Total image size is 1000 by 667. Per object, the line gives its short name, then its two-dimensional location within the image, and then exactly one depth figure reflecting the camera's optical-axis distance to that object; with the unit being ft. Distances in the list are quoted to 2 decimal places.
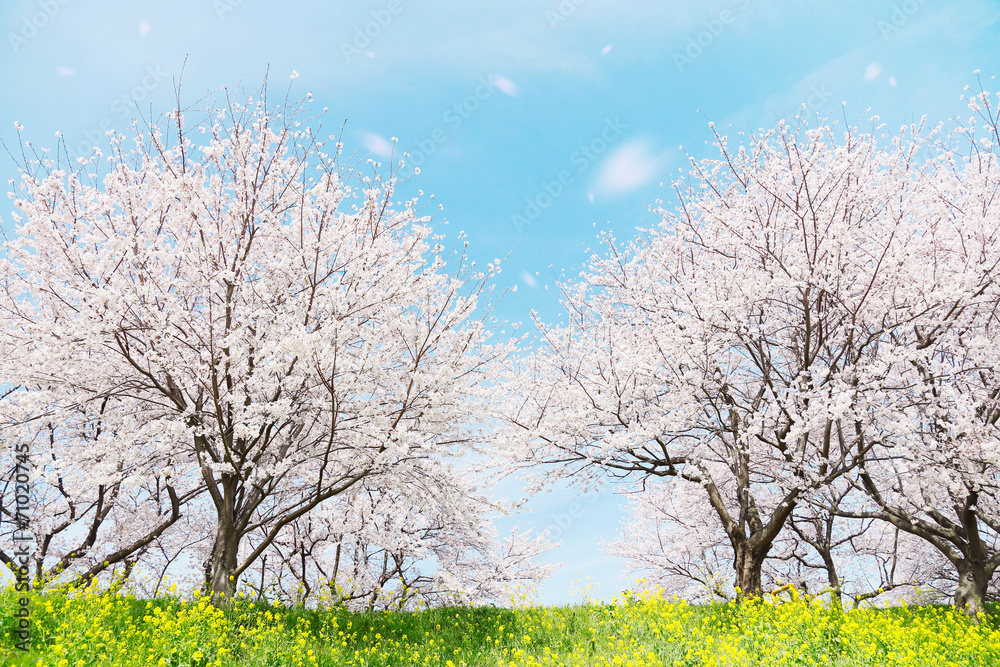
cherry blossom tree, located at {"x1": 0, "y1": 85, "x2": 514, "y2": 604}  28.32
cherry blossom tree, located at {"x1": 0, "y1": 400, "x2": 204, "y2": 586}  27.81
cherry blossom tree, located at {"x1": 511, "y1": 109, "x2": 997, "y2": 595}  34.47
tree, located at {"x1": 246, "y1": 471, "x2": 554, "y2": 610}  53.98
